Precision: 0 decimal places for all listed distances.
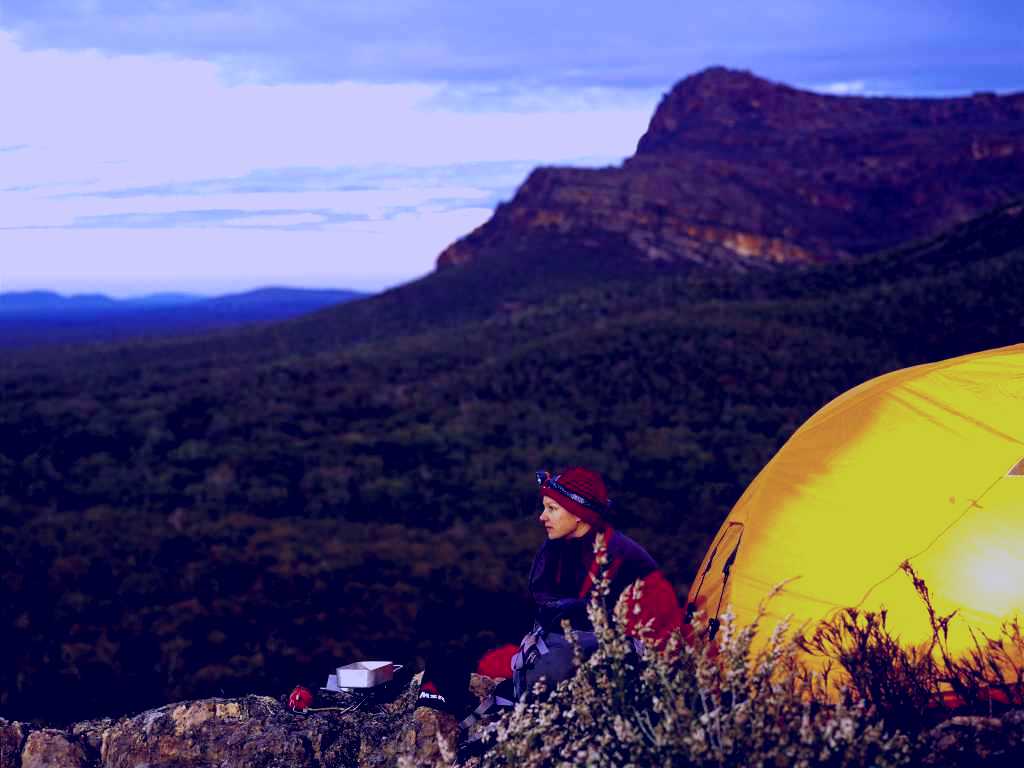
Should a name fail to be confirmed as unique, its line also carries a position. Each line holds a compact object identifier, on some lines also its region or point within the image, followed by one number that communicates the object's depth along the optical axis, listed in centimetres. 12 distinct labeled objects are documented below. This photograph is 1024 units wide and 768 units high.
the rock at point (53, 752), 584
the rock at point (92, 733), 604
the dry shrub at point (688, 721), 336
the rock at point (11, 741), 588
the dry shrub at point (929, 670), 456
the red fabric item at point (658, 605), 539
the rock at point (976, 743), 378
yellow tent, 491
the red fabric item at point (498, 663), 600
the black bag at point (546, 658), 509
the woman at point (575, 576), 527
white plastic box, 614
